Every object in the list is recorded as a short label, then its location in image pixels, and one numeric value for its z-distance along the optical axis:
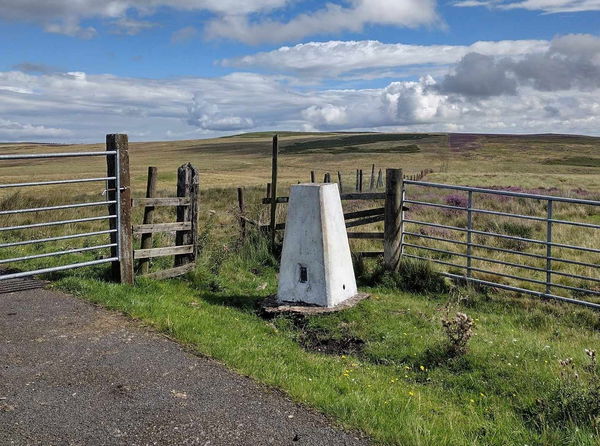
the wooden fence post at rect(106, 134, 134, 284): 8.68
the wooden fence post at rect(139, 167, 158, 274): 9.61
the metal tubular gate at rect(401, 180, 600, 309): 8.69
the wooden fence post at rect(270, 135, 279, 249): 11.91
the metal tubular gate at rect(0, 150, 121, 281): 7.91
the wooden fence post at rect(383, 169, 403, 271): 10.48
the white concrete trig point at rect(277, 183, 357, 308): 8.33
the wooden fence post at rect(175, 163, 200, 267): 10.05
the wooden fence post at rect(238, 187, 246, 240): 12.52
